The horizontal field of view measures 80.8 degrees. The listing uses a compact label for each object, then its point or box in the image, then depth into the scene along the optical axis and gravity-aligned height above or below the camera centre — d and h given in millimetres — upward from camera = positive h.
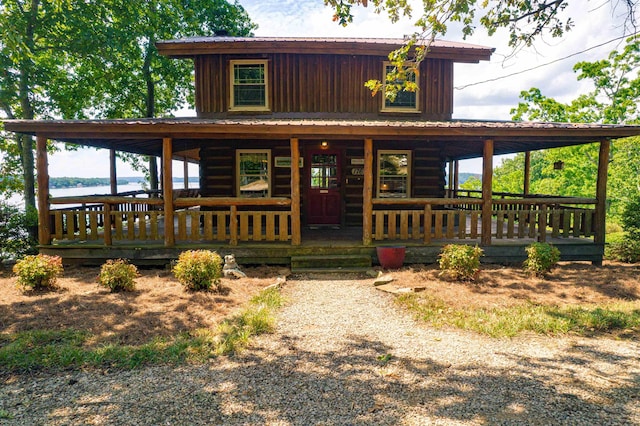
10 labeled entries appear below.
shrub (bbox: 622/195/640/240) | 10688 -920
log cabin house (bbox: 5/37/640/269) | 9000 +911
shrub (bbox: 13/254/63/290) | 7031 -1619
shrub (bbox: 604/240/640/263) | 10234 -1776
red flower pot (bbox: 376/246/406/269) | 8977 -1653
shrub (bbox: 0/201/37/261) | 10047 -1298
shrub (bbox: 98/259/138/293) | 7043 -1693
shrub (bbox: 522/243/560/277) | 8211 -1571
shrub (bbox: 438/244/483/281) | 7855 -1579
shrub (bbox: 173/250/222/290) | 7078 -1582
